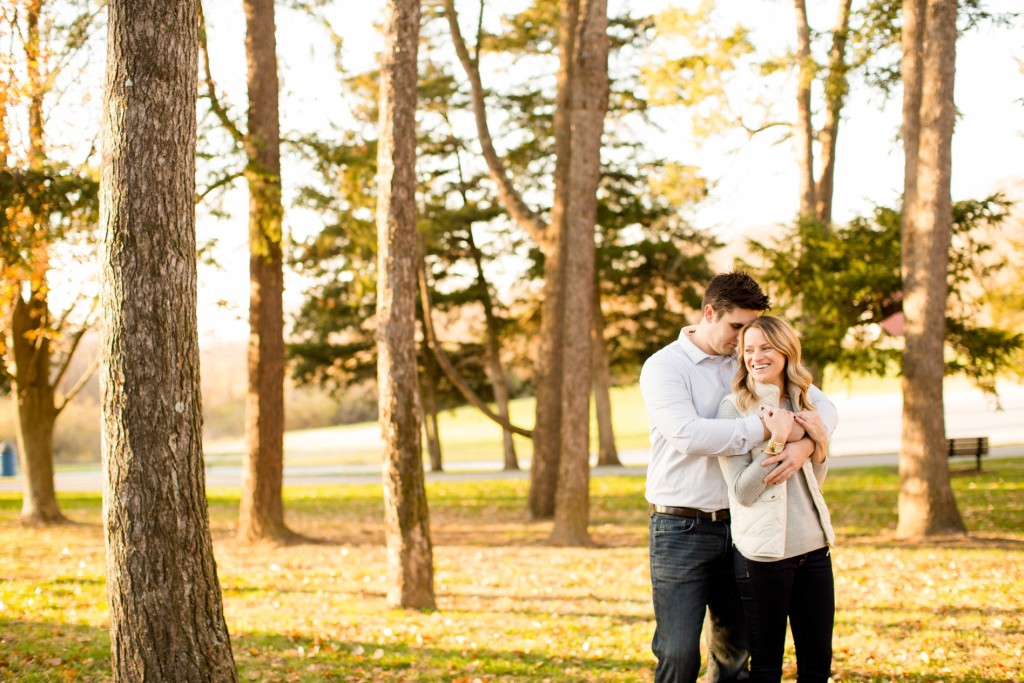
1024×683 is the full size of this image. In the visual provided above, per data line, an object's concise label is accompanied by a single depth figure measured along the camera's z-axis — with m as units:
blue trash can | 33.31
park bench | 20.80
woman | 3.87
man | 4.05
